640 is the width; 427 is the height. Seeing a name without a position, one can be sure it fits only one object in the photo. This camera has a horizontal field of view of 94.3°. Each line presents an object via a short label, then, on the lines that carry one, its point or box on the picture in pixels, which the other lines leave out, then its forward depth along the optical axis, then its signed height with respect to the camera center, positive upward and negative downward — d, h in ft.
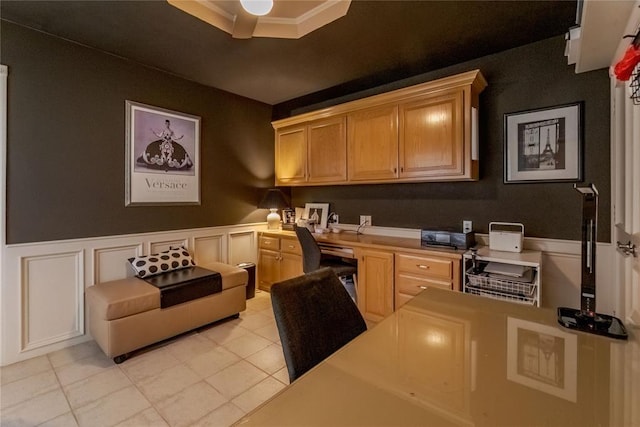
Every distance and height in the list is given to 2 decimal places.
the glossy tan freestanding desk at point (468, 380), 2.06 -1.38
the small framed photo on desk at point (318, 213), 12.73 -0.02
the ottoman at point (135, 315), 7.45 -2.86
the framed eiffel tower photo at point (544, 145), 7.65 +1.87
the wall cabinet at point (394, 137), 8.38 +2.55
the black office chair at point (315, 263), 9.30 -1.60
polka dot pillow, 9.23 -1.63
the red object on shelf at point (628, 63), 3.91 +2.03
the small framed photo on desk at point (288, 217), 14.03 -0.22
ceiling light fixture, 5.84 +4.13
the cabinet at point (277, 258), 11.60 -1.90
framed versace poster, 9.63 +1.92
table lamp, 12.84 +0.54
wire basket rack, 6.81 -1.78
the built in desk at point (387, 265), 8.02 -1.56
